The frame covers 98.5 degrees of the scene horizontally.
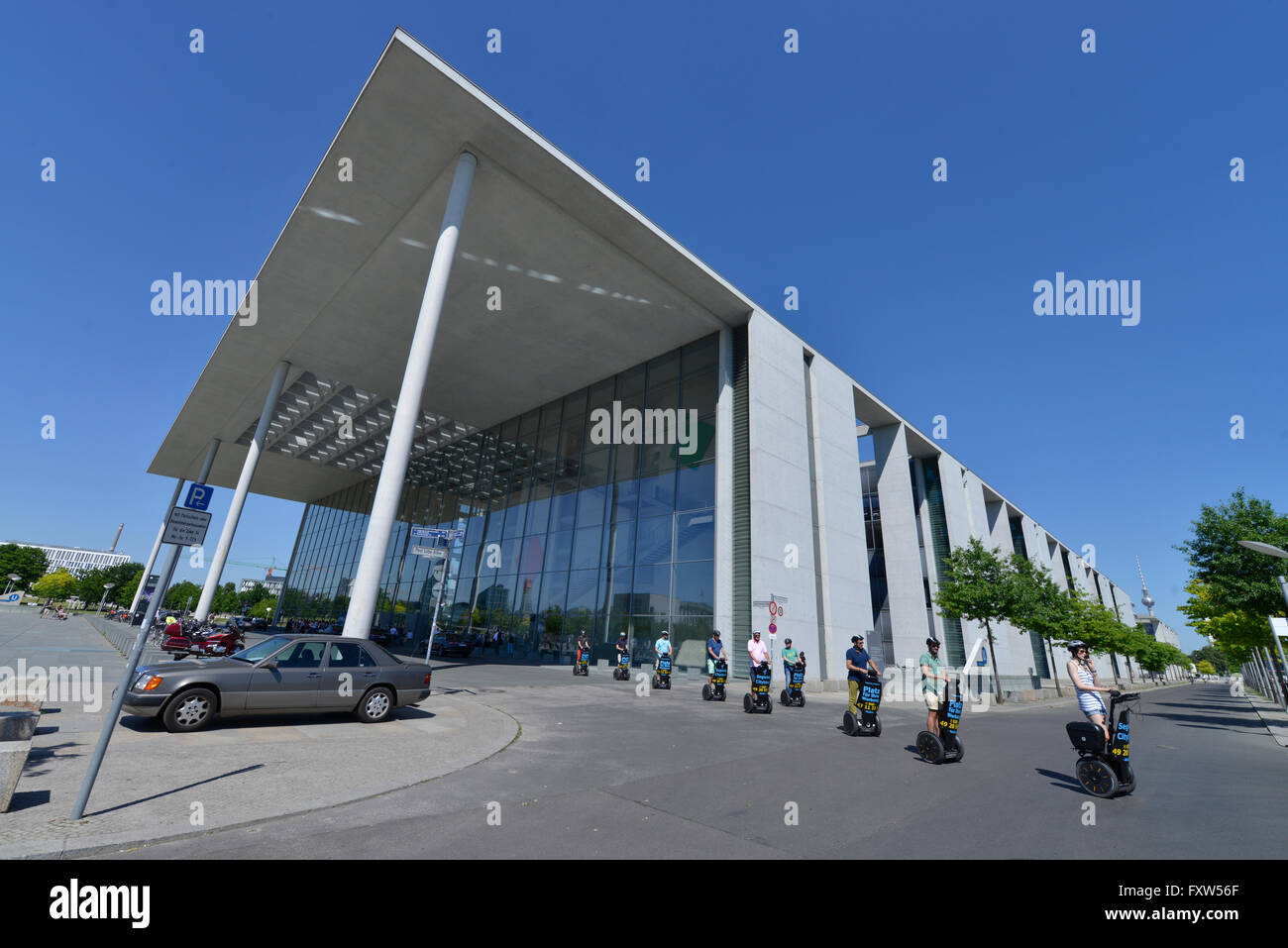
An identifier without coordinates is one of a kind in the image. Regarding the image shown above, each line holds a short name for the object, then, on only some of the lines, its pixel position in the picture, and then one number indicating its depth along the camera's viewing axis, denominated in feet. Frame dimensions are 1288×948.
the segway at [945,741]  26.96
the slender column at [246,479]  88.94
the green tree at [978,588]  84.38
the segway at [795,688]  49.85
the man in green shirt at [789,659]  50.86
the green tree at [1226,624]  93.58
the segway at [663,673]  57.82
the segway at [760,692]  42.80
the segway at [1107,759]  20.76
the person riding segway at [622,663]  64.54
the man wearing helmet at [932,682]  27.50
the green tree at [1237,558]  62.80
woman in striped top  21.65
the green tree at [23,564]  318.65
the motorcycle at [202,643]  55.57
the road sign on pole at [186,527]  17.48
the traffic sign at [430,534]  50.19
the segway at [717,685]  49.90
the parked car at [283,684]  24.62
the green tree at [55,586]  288.86
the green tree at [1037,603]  83.97
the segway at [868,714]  33.81
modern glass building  55.57
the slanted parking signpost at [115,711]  14.02
